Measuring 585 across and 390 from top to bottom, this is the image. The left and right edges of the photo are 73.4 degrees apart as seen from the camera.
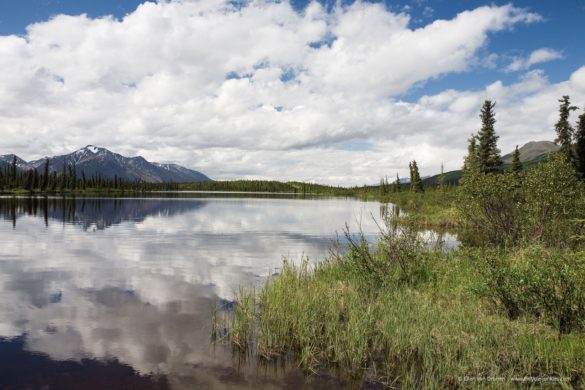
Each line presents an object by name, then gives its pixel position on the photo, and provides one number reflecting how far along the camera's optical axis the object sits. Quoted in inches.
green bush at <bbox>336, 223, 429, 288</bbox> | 703.1
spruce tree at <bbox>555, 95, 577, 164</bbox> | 2630.4
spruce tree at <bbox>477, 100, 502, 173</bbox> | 2778.1
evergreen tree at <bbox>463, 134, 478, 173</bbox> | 3139.3
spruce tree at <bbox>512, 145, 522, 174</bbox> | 3214.6
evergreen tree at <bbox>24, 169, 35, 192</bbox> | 6611.7
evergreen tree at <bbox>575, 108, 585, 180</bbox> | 2696.9
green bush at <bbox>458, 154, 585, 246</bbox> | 954.1
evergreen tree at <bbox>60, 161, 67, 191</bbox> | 7622.1
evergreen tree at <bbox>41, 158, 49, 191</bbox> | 6958.7
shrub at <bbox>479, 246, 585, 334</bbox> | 483.8
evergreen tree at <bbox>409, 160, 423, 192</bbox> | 5487.2
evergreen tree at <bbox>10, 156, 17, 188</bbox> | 6707.2
